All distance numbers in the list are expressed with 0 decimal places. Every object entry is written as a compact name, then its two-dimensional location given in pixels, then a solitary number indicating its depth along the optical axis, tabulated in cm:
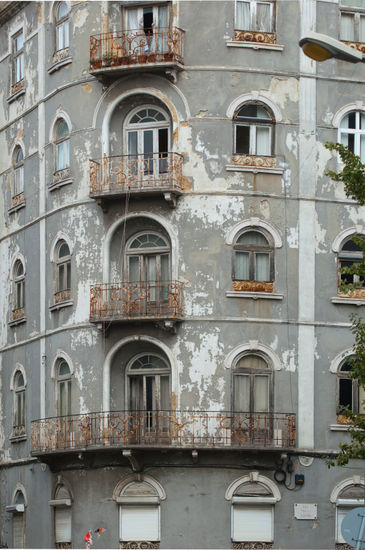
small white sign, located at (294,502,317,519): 4019
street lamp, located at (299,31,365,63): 2248
